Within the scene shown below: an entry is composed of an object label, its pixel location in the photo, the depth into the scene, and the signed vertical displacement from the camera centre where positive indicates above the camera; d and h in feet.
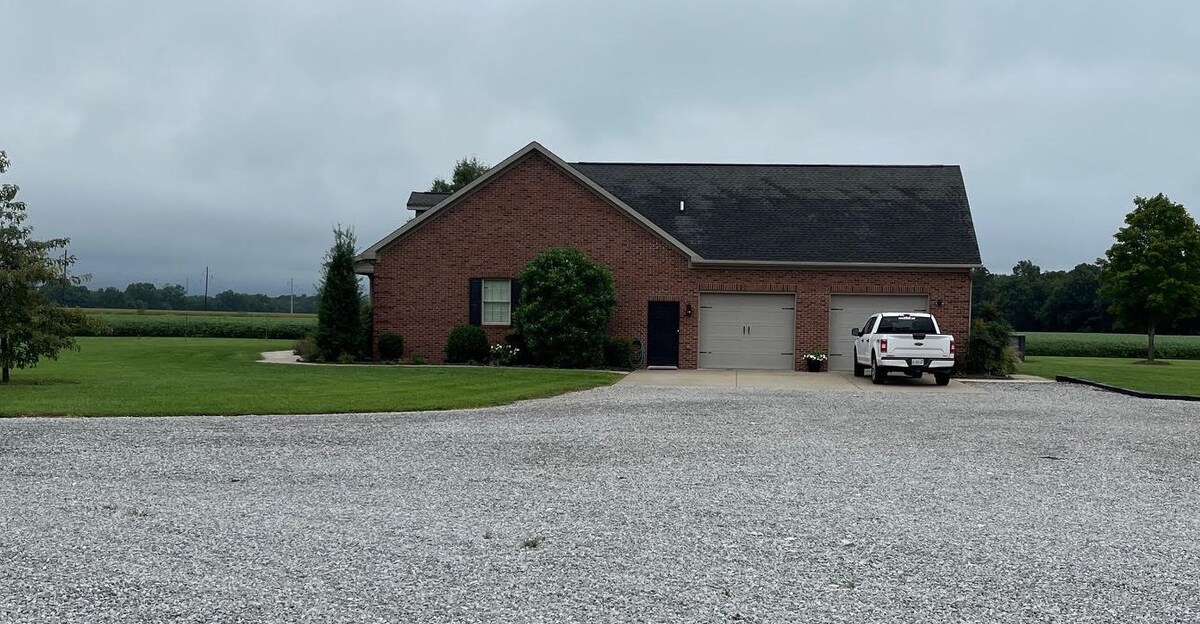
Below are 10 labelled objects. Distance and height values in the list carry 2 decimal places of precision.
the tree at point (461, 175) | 174.84 +29.21
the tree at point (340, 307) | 83.66 +2.21
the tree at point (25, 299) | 57.57 +1.80
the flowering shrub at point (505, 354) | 81.51 -1.69
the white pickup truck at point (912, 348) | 67.36 -0.63
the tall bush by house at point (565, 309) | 78.48 +2.15
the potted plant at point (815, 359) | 82.48 -1.80
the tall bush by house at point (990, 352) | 79.66 -0.98
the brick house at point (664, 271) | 83.56 +5.72
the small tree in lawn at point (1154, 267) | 122.62 +9.77
